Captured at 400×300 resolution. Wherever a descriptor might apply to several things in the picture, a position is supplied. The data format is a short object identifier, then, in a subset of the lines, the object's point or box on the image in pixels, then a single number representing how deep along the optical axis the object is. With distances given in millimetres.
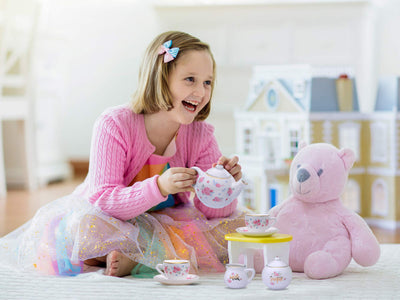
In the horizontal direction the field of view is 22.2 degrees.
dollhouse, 3119
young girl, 2205
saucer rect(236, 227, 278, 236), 2141
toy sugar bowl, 2056
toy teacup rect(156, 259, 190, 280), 2120
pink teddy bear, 2221
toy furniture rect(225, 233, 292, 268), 2125
